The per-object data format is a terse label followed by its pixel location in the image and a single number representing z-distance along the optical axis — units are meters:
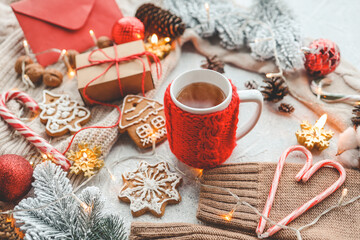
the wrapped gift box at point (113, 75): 0.89
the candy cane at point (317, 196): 0.67
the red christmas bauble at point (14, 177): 0.71
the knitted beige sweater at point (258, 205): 0.68
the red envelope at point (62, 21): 1.01
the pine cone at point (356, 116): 0.81
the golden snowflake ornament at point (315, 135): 0.82
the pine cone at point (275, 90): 0.90
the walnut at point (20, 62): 0.99
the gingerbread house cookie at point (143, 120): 0.87
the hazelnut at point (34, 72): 0.97
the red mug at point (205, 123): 0.64
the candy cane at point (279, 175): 0.68
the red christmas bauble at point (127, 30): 1.01
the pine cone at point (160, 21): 1.02
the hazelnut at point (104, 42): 1.02
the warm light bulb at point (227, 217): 0.72
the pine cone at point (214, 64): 0.99
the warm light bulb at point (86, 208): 0.68
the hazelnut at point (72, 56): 1.02
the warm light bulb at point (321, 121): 0.85
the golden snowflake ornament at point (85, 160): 0.80
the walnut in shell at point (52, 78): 0.96
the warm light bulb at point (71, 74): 1.02
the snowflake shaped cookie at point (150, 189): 0.75
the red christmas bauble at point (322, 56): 0.90
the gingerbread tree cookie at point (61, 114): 0.88
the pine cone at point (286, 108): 0.91
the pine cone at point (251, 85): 0.95
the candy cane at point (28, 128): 0.80
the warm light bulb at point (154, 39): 1.02
